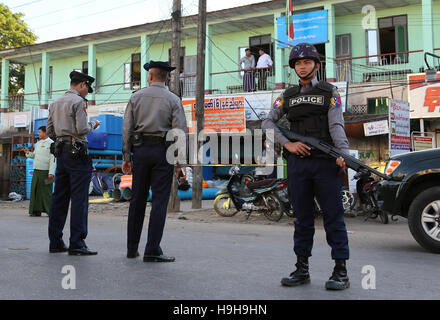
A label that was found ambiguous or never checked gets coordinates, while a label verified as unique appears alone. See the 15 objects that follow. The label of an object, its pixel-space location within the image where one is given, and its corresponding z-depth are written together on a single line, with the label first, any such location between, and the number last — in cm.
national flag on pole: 1652
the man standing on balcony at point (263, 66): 1903
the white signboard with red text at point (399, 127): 1059
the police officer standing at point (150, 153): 446
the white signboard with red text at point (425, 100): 1414
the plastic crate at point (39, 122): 1880
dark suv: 545
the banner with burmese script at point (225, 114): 1814
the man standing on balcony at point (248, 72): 1917
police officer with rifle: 353
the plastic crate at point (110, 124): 1833
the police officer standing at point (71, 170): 484
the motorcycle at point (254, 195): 953
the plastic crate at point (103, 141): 1767
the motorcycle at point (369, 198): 940
